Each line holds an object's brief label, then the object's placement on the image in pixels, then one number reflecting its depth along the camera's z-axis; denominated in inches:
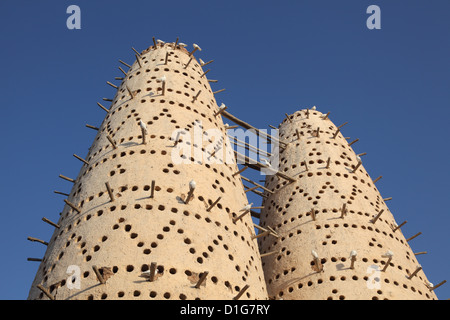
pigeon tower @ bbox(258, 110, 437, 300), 644.7
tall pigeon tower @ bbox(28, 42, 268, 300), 424.5
